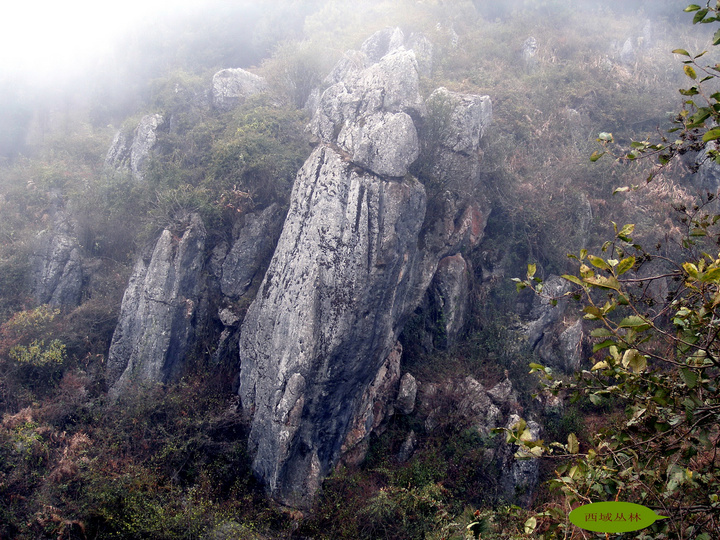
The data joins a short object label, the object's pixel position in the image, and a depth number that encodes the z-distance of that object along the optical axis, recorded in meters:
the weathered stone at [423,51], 18.22
